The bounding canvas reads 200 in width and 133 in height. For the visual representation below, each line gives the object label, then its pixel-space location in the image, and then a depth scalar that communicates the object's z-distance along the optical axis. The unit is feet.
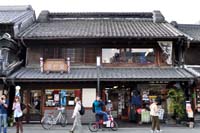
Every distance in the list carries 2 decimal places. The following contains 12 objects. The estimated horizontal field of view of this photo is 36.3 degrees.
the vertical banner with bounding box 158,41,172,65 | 66.57
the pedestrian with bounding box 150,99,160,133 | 49.34
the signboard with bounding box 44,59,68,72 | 63.93
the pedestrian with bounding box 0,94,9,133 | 46.16
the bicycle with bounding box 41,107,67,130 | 56.59
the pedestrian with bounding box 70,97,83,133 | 47.96
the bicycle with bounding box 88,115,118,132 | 52.44
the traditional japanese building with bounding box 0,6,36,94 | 61.66
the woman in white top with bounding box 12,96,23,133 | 47.44
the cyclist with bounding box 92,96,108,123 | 52.60
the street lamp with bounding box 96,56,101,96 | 57.86
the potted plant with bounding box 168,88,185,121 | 60.44
